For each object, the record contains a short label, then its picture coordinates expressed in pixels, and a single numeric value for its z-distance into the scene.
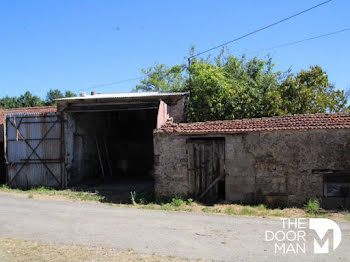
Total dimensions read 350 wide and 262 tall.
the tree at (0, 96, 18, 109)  40.03
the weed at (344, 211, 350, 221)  10.49
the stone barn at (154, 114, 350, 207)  11.89
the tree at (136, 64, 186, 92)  33.34
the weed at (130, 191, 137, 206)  13.19
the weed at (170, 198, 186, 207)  12.56
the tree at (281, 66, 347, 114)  20.73
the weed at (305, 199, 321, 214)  11.34
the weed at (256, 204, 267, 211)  11.75
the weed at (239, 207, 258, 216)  11.29
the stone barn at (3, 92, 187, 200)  16.48
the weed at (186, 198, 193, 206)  12.61
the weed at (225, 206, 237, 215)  11.48
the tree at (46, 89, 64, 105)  45.74
